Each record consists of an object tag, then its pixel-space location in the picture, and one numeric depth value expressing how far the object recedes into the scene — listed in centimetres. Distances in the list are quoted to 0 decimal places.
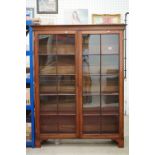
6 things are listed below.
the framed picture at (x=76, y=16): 594
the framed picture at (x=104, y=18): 601
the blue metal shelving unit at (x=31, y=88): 435
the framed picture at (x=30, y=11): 595
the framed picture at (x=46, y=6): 593
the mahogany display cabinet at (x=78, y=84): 439
